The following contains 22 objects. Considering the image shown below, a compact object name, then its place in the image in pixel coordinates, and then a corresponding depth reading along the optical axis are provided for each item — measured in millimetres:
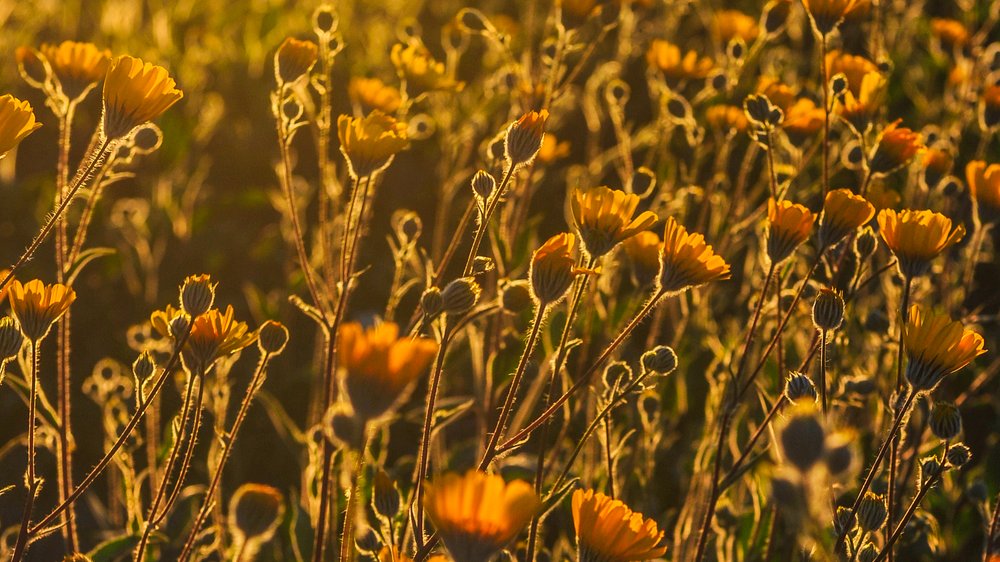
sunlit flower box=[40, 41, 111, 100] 2738
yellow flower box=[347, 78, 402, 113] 2862
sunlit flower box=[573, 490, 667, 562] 2590
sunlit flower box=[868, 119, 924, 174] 2765
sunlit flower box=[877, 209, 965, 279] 2684
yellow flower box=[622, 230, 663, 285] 2767
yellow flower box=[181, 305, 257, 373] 2654
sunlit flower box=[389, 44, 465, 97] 2889
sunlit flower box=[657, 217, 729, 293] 2668
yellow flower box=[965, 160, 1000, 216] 2768
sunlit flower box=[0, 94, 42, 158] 2628
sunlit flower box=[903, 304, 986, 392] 2645
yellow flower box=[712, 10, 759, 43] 3410
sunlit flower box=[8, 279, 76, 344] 2640
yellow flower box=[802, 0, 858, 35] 2799
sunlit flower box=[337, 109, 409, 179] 2706
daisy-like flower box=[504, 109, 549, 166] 2675
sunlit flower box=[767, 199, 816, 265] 2683
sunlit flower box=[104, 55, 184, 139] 2663
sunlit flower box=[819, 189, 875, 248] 2693
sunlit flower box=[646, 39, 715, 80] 2969
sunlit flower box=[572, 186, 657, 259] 2664
